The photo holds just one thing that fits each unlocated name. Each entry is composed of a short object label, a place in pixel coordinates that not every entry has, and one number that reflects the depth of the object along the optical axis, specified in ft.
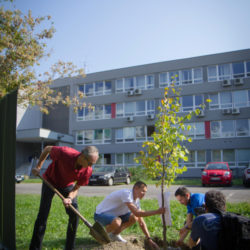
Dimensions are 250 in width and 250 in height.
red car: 50.80
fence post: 8.67
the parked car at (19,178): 67.21
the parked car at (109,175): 58.18
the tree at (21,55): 29.37
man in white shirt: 12.76
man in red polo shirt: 12.07
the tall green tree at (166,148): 12.22
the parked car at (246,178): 49.45
